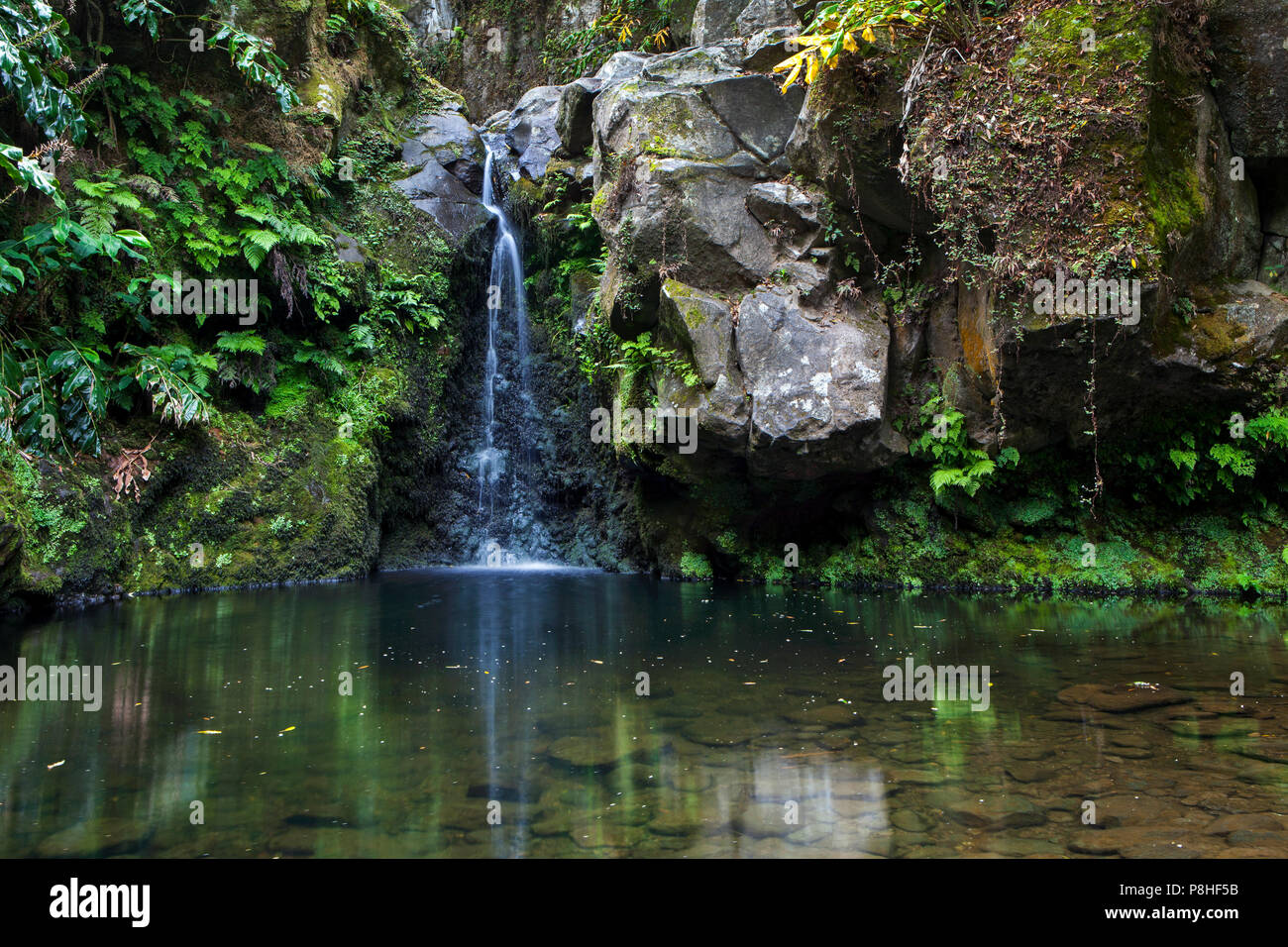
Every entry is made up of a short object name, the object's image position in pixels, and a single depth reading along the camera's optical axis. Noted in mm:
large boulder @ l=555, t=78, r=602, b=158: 14242
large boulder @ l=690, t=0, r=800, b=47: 11656
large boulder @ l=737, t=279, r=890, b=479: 9797
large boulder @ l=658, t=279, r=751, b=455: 10172
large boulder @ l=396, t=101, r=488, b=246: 15375
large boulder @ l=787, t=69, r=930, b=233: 9172
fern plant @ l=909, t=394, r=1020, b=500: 9555
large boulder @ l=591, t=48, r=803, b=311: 10680
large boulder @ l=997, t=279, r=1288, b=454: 8367
